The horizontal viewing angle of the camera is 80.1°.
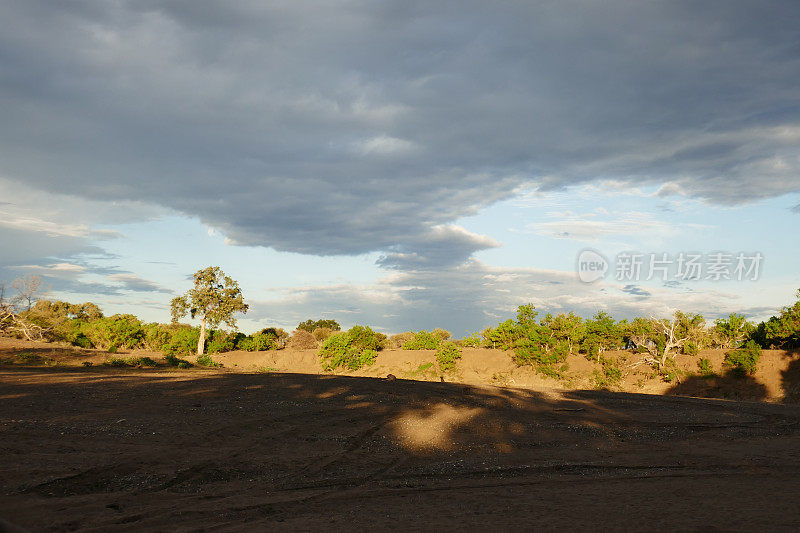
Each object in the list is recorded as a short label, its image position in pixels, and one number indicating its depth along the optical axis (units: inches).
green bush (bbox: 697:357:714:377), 1109.1
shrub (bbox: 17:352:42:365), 1033.2
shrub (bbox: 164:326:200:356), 1881.2
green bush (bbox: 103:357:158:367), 1051.5
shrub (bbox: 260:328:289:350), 2120.3
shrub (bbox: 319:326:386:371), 1462.8
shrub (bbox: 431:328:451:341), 2524.1
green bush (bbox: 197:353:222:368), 1257.0
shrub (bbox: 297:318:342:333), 3065.9
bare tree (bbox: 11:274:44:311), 1562.5
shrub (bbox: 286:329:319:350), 2197.3
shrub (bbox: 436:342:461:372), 1326.4
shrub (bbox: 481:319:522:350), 1339.8
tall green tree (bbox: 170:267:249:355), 1777.8
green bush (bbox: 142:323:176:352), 1952.5
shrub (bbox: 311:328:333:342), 2560.5
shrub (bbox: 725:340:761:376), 1072.2
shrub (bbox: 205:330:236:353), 1897.1
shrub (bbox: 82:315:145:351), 1861.5
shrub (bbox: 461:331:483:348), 1428.4
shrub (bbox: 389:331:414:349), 2468.8
